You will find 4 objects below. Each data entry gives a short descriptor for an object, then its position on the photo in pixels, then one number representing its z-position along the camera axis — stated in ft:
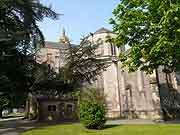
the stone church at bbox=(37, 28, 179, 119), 69.51
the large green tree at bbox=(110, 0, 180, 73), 33.03
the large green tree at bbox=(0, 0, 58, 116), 43.93
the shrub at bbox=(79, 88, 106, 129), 40.36
